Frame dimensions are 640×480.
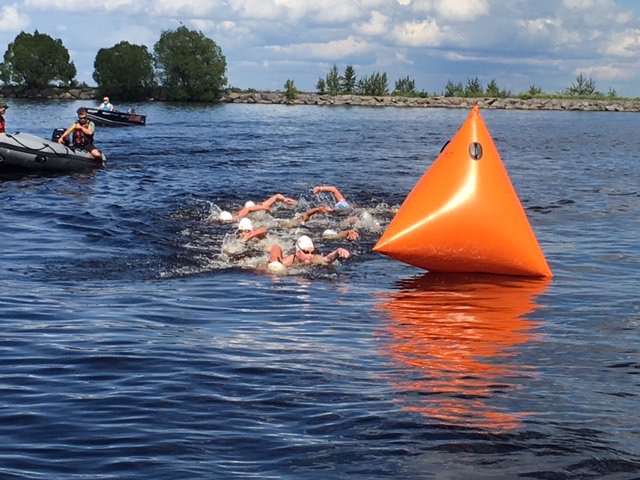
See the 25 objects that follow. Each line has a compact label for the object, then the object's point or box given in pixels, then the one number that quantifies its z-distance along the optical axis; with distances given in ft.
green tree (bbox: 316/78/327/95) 296.10
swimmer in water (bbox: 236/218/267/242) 46.17
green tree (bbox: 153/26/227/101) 293.23
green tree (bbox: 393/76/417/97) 292.61
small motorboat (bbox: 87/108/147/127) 131.03
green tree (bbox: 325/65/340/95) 296.10
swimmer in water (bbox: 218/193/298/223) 53.78
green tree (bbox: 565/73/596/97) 293.84
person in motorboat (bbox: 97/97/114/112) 132.16
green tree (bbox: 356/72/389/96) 293.64
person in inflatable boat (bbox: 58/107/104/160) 79.20
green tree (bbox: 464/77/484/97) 287.75
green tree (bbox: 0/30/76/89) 308.81
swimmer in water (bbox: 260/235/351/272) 41.01
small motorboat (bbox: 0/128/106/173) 70.69
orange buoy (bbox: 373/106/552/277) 34.94
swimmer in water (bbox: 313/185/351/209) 56.34
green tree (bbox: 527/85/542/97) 288.96
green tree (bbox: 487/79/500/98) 283.79
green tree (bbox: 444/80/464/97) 289.55
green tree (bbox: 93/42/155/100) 298.35
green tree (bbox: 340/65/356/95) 294.25
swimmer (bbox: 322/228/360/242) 47.78
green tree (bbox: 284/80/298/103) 282.77
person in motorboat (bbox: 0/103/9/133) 72.91
